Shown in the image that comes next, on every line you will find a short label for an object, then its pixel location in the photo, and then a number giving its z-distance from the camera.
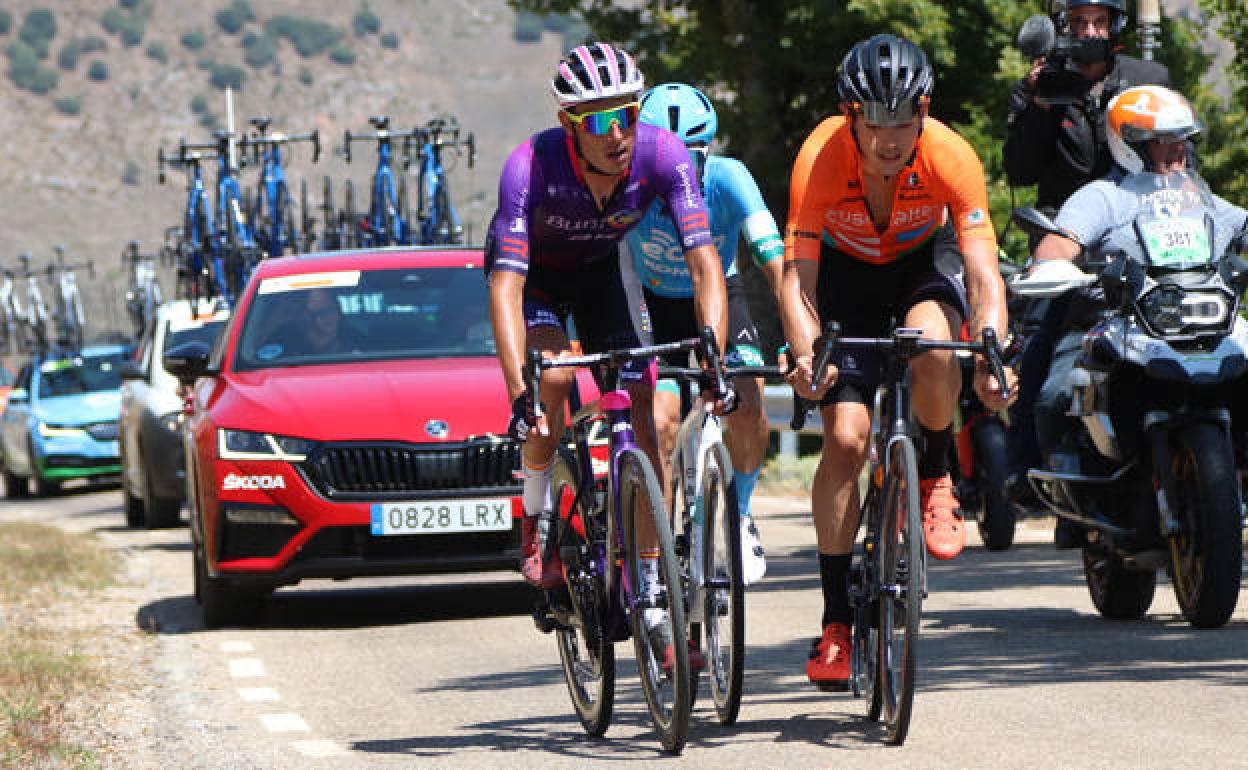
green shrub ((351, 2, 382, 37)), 199.38
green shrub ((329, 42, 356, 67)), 193.25
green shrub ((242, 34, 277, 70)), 190.38
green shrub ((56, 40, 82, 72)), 188.12
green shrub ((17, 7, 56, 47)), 190.12
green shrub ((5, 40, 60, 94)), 183.12
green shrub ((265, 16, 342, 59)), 194.62
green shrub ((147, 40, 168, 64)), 188.88
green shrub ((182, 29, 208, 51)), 190.38
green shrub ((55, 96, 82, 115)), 182.38
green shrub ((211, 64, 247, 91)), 185.88
